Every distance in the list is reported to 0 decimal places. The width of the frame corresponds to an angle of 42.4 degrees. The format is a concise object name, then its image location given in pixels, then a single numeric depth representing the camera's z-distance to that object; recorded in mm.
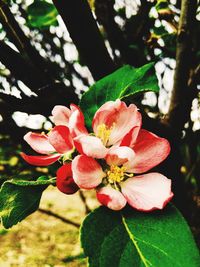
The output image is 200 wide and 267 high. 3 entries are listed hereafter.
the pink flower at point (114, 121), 111
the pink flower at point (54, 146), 108
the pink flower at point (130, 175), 99
